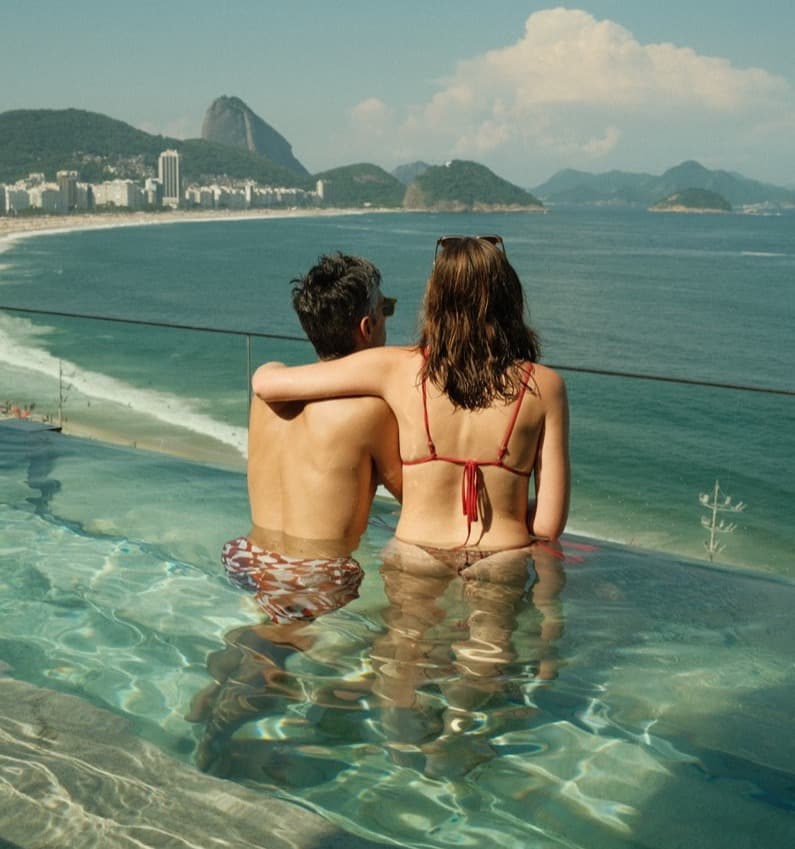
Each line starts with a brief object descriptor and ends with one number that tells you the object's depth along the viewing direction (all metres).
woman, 2.34
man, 2.47
